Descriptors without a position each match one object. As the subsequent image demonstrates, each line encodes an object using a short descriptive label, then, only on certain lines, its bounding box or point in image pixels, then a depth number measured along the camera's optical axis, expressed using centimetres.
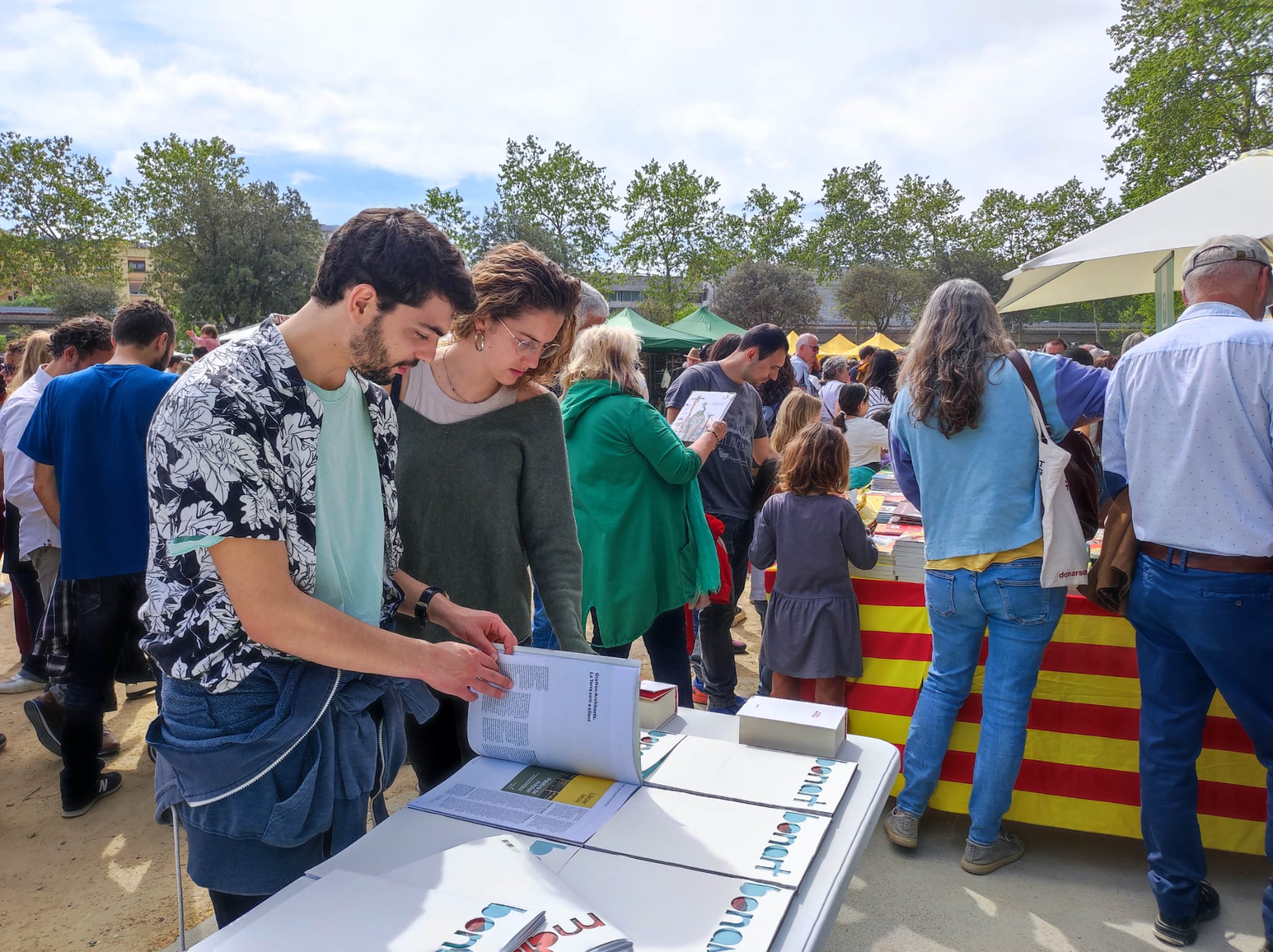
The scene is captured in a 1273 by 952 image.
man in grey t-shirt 353
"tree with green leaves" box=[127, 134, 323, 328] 2291
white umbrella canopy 306
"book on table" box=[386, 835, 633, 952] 85
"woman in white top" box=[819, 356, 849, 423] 677
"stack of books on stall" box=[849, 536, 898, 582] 287
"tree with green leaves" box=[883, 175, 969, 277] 3691
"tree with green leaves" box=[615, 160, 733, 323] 3319
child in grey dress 284
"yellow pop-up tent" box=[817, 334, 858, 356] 1708
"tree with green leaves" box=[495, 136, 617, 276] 3241
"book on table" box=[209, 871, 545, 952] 84
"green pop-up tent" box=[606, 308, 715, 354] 1523
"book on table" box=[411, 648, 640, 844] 118
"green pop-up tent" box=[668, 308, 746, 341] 1583
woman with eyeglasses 168
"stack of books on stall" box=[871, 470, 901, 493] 445
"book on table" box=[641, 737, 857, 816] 122
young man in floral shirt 102
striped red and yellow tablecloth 242
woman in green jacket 255
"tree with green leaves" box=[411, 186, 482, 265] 3012
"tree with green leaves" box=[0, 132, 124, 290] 2764
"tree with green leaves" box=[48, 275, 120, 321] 2088
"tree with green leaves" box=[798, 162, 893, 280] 3884
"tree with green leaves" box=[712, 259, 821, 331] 2856
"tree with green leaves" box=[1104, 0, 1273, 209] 1714
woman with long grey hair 231
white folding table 92
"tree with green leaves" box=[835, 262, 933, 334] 3356
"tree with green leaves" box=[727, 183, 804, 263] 3616
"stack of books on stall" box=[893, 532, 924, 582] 281
